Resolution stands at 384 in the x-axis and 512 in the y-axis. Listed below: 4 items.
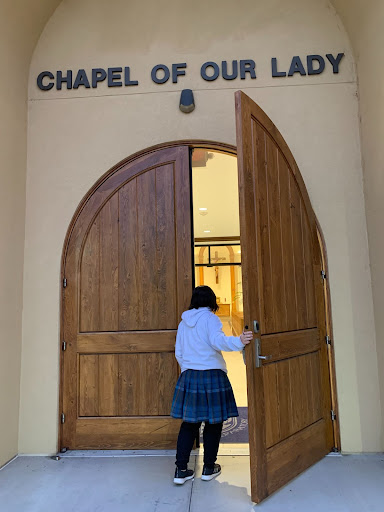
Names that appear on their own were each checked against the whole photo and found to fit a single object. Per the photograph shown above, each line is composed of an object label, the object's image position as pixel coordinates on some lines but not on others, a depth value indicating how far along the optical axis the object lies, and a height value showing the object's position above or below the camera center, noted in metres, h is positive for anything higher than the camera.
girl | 2.48 -0.59
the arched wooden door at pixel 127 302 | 3.12 -0.02
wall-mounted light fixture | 3.32 +1.71
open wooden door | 2.33 -0.10
